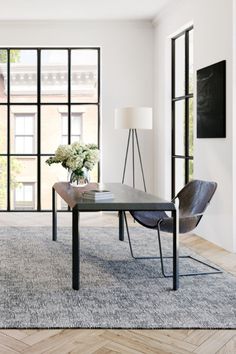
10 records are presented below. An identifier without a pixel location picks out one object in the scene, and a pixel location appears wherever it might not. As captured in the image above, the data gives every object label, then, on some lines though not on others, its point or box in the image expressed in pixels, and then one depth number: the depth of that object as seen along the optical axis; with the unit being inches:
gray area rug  122.9
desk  145.6
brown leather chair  170.2
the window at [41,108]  337.1
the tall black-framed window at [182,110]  276.2
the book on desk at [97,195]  153.3
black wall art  210.7
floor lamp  281.4
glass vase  200.8
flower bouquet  197.3
